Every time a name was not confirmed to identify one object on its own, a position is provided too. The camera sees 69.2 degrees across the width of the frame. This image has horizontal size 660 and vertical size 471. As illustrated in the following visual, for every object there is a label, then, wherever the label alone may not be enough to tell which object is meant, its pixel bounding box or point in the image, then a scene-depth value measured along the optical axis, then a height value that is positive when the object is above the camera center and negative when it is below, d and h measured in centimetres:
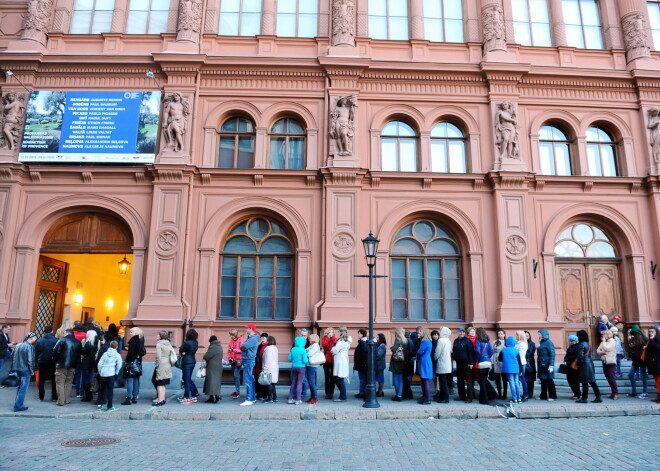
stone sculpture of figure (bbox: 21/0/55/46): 1664 +1063
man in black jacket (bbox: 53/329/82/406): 1119 -81
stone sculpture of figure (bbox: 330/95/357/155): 1576 +668
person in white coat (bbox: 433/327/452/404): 1161 -84
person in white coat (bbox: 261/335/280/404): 1152 -84
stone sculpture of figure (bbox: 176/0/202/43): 1658 +1058
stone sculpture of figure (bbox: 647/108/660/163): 1658 +687
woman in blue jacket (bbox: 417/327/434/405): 1152 -90
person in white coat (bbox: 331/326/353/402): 1169 -80
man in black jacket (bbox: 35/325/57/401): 1170 -70
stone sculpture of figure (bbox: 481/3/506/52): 1692 +1063
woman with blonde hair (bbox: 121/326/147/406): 1124 -85
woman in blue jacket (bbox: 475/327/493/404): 1138 -70
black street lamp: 1104 -47
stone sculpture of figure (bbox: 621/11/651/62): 1730 +1056
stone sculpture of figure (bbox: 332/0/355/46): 1672 +1062
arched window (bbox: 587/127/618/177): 1708 +624
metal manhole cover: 780 -187
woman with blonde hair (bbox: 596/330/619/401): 1180 -74
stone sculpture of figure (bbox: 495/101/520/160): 1614 +659
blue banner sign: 1572 +658
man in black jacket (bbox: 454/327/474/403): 1155 -81
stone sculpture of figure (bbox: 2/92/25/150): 1579 +684
